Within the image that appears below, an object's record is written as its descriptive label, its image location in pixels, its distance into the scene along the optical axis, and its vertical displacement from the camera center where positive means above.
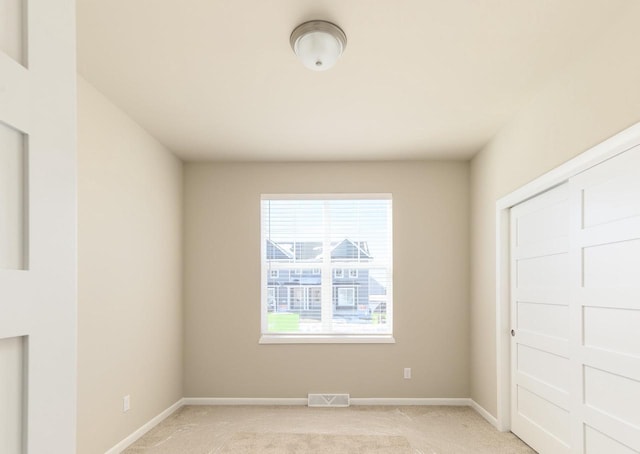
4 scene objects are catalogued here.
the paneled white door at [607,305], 2.30 -0.28
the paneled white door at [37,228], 0.60 +0.03
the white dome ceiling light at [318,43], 2.33 +1.05
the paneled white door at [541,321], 3.05 -0.49
